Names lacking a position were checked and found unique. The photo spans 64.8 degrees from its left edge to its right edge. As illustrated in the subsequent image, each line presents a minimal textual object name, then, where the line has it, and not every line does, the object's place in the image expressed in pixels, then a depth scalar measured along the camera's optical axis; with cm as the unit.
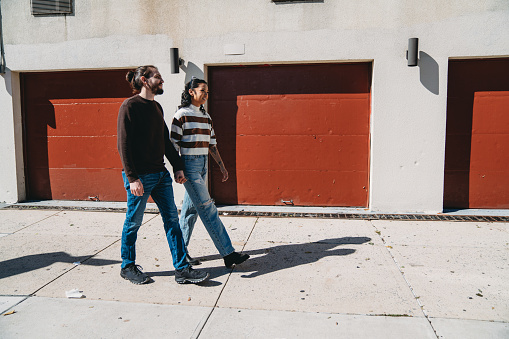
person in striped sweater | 377
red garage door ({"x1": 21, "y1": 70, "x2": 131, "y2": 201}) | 694
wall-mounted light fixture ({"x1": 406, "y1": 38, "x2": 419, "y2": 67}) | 577
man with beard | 333
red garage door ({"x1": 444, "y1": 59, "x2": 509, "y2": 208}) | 610
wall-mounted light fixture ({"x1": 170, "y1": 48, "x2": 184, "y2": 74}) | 628
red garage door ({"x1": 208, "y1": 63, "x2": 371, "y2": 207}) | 642
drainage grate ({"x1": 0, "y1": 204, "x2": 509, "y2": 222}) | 577
